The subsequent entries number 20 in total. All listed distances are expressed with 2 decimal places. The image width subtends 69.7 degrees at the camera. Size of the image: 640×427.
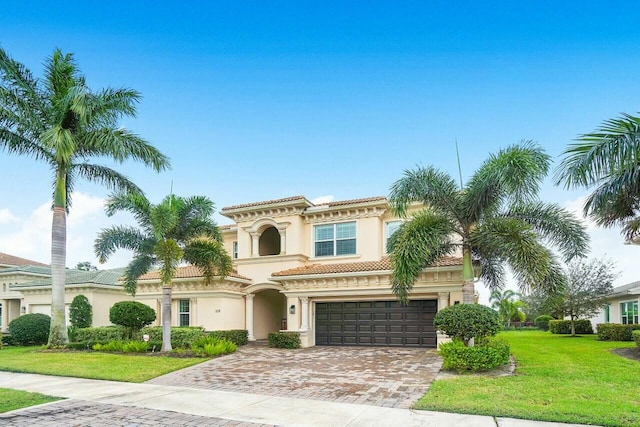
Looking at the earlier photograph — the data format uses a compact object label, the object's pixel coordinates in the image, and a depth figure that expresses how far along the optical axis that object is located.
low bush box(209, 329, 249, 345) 20.28
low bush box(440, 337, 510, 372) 12.05
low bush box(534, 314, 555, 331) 39.88
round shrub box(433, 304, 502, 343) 12.90
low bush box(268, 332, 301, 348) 19.78
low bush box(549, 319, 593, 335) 30.00
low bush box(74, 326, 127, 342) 20.34
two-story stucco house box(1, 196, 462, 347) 19.25
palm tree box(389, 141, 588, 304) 13.22
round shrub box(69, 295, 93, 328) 26.27
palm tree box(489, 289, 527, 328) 48.18
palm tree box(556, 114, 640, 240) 10.48
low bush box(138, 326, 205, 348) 19.12
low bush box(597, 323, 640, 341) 23.14
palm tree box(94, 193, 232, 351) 17.30
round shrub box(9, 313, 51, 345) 23.12
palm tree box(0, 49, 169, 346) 18.86
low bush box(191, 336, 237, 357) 16.81
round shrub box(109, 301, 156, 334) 18.94
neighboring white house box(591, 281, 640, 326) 27.44
